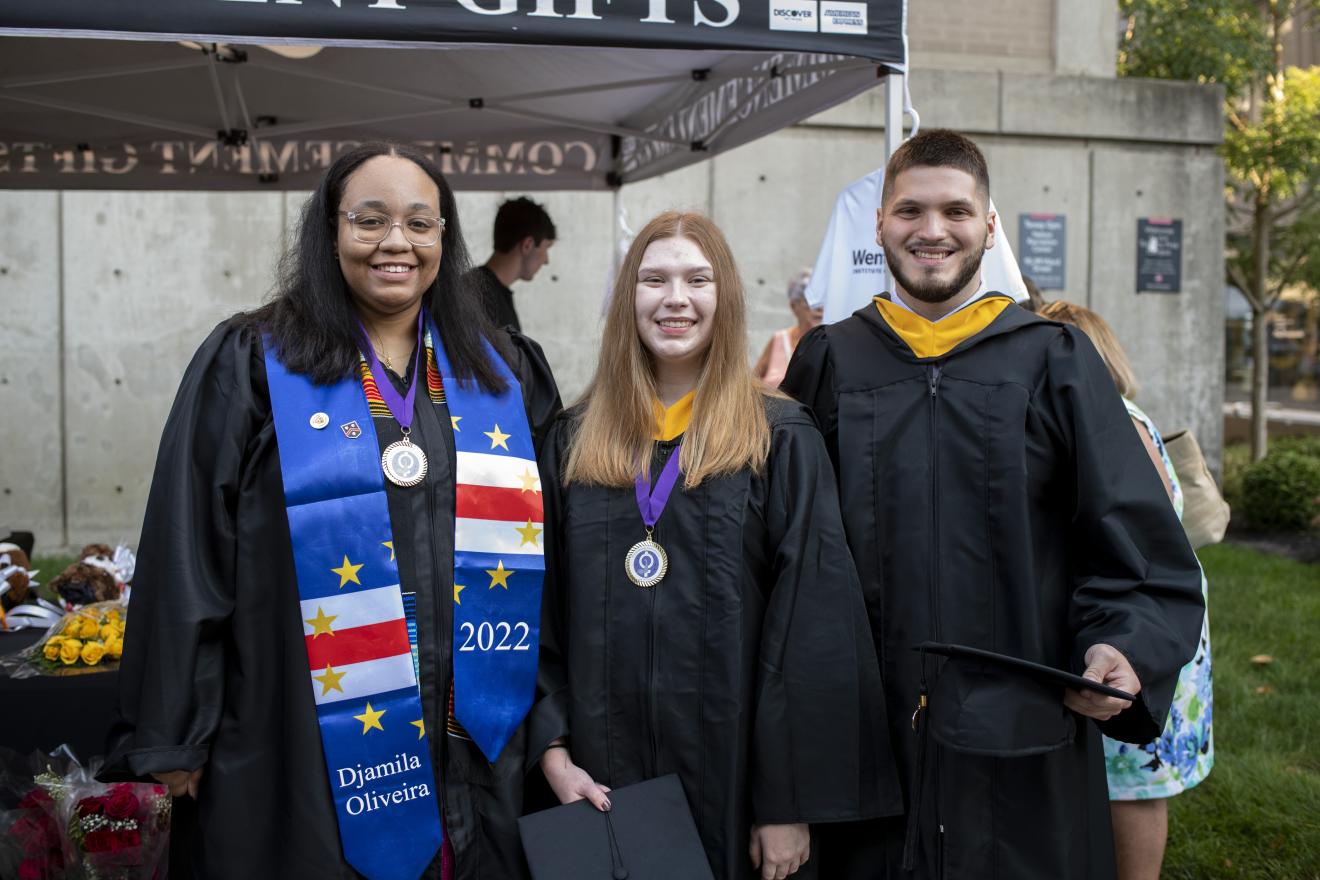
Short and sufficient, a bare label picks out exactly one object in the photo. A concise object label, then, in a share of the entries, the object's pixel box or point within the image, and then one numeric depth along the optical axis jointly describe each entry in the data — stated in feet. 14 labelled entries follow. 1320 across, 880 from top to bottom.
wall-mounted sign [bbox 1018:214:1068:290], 30.94
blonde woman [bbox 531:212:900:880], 7.52
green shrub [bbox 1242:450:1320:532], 30.40
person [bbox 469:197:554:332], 17.56
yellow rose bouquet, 10.52
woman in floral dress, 10.14
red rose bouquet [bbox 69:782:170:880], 9.55
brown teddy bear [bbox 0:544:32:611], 12.60
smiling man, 7.43
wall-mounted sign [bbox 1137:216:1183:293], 31.96
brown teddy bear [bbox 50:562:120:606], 12.67
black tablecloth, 10.30
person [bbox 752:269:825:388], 19.70
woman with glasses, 7.18
